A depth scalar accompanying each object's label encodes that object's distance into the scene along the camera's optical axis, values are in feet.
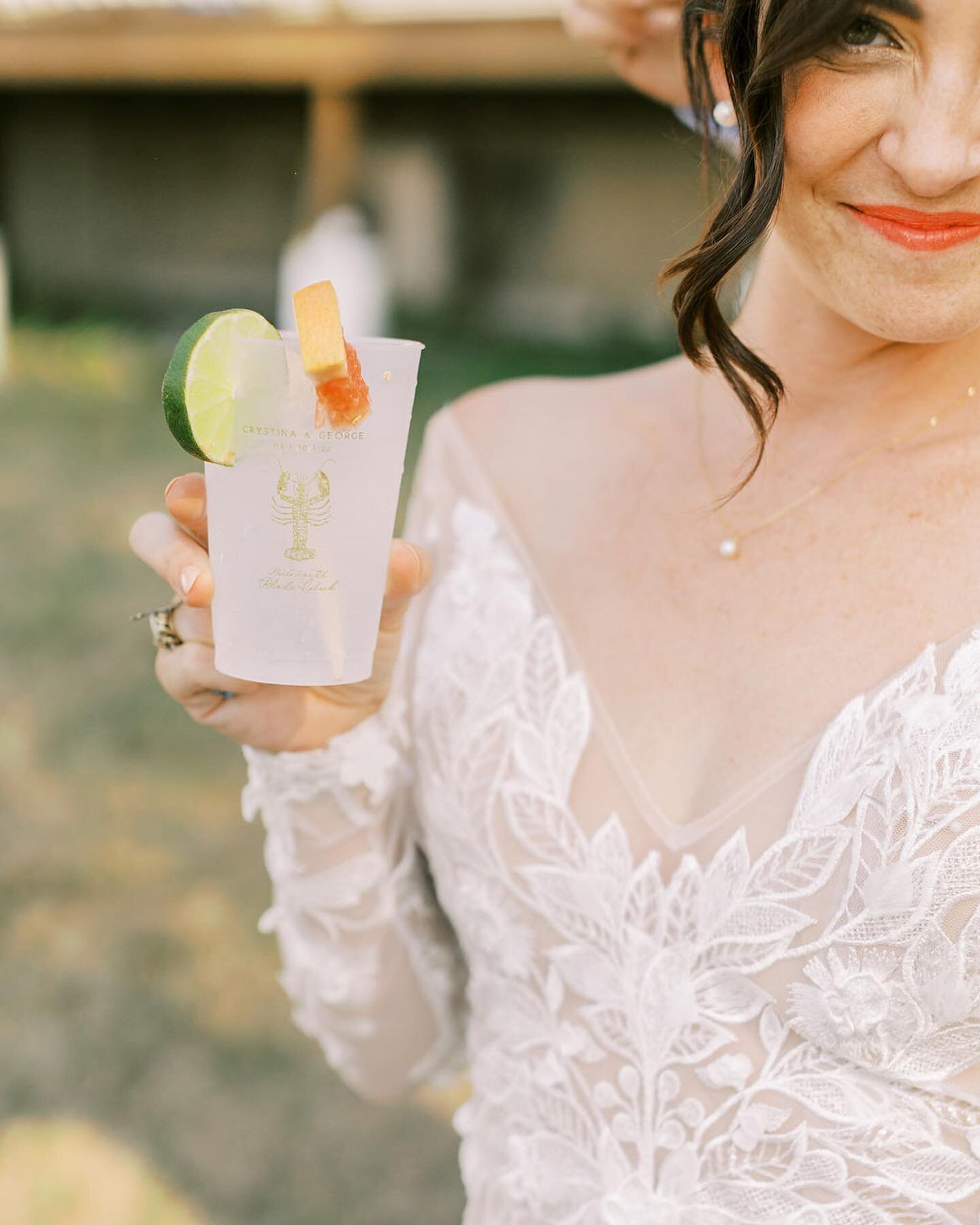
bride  4.06
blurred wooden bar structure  33.58
